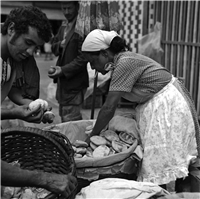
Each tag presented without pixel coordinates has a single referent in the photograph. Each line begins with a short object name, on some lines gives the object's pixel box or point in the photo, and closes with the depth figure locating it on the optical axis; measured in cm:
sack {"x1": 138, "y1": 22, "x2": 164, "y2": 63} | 494
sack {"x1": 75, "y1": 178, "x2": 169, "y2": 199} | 178
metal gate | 458
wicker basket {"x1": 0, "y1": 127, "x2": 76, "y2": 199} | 192
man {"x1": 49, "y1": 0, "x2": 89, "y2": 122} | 366
